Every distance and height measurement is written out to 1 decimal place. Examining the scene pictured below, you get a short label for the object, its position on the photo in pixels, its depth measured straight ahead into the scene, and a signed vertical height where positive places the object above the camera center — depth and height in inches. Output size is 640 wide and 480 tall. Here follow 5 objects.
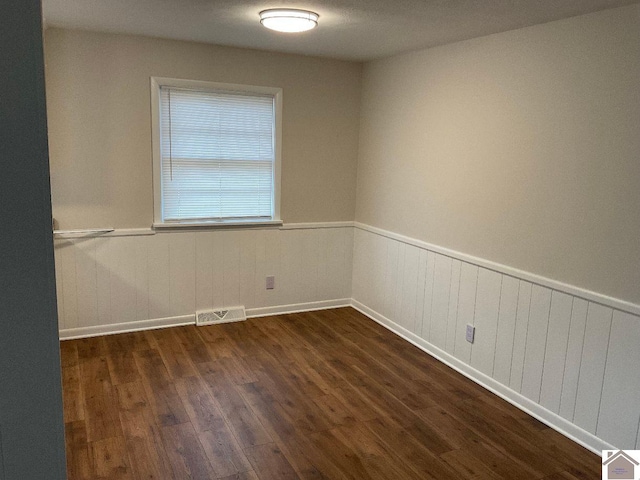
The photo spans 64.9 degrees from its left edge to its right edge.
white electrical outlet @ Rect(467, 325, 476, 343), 135.9 -44.4
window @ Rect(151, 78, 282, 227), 157.8 +1.6
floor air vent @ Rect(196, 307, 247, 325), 170.1 -53.6
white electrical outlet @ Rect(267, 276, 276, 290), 180.1 -43.4
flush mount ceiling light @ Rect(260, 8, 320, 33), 113.5 +32.1
